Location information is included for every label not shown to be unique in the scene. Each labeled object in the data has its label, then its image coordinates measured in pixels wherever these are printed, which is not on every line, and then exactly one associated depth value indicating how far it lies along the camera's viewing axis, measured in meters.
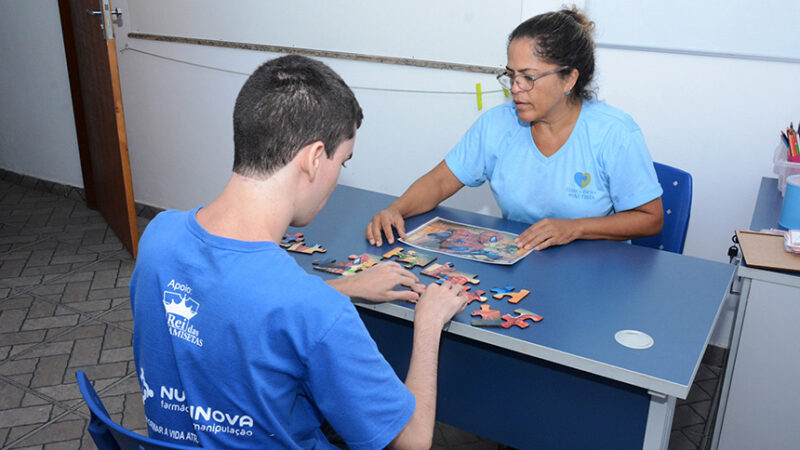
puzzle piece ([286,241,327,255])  2.03
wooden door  3.88
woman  2.22
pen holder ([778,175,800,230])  2.14
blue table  1.52
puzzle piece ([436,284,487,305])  1.73
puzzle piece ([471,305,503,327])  1.61
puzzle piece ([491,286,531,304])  1.73
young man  1.13
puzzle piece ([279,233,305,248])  2.11
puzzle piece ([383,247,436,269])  1.93
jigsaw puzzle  2.00
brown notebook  1.90
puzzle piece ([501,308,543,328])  1.61
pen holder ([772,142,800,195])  2.42
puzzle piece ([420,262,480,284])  1.82
